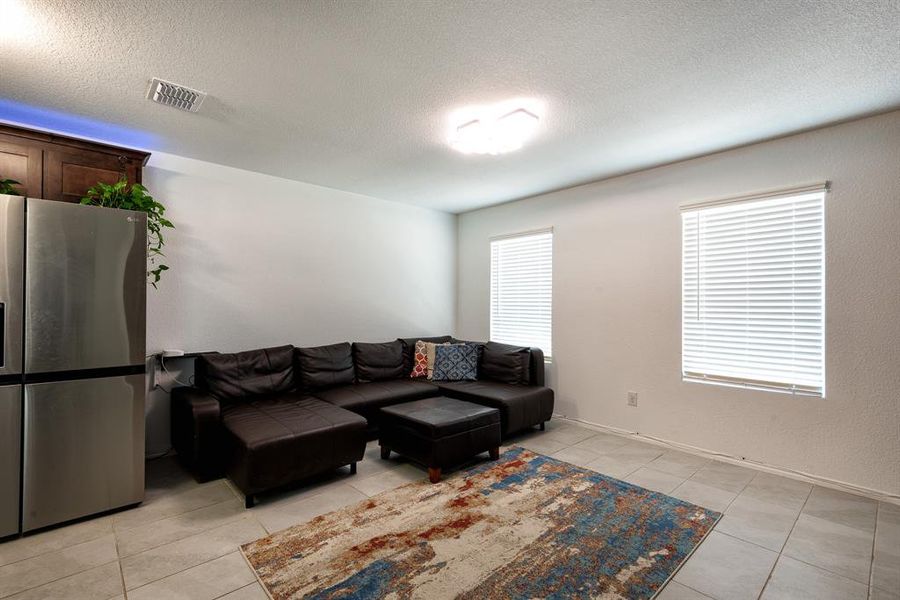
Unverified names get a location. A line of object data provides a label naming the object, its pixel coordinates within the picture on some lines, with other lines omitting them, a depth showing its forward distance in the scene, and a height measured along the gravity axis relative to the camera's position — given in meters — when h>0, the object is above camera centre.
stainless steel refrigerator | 2.24 -0.37
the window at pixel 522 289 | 4.78 +0.15
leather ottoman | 3.00 -1.02
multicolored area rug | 1.88 -1.30
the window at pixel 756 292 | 3.03 +0.09
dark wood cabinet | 2.63 +0.92
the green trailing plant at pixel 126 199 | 2.58 +0.65
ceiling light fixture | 2.70 +1.22
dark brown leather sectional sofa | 2.70 -0.87
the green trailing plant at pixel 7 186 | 2.40 +0.65
